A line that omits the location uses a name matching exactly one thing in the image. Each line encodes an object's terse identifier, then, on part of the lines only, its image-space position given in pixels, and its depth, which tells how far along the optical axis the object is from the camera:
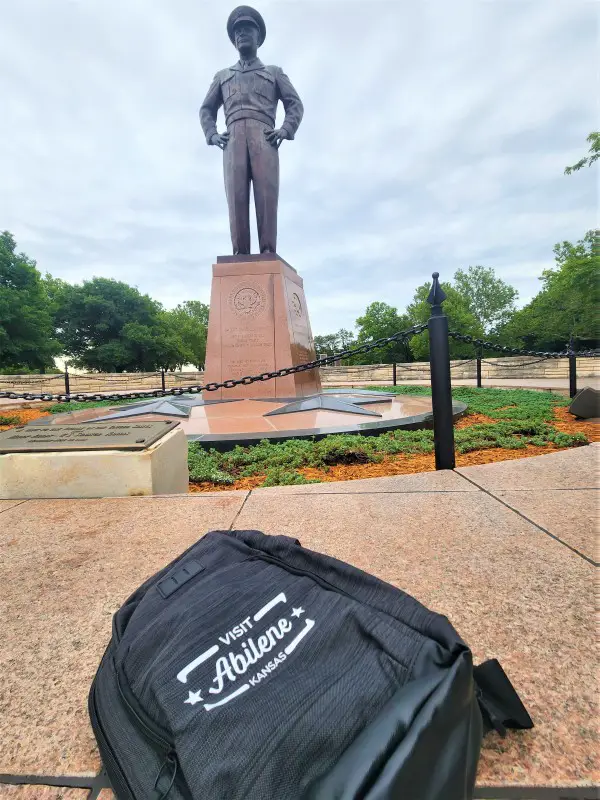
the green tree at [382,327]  42.09
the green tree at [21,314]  27.75
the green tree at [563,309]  22.55
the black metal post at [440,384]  3.08
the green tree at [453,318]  40.44
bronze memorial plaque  2.77
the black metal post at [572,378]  8.43
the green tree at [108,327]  37.12
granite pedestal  8.31
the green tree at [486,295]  50.81
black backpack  0.60
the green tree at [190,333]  47.59
